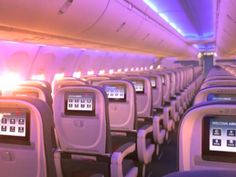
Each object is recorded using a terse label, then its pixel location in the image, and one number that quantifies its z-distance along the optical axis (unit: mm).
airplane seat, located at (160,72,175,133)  4621
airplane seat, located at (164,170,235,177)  653
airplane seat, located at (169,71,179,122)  5276
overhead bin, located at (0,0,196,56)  2563
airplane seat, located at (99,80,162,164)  3243
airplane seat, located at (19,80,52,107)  2905
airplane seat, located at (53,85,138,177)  2483
